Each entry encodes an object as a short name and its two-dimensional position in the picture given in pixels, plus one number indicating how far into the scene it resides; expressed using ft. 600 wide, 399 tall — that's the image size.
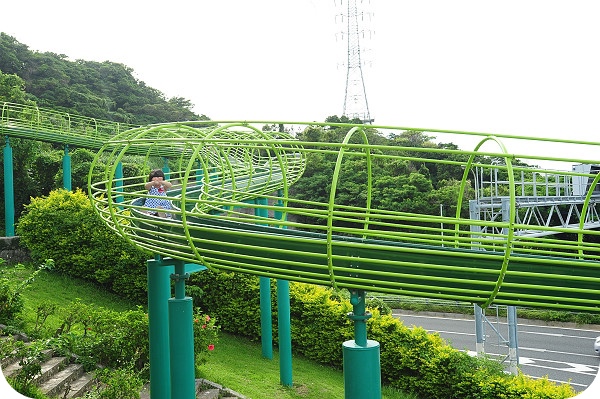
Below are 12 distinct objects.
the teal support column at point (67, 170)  44.45
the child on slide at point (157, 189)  18.57
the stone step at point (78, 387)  19.77
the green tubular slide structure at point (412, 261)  9.76
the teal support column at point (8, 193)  41.98
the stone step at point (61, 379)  19.43
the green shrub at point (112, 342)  22.18
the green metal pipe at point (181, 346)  14.37
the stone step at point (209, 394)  22.33
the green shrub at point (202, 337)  23.59
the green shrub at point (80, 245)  34.09
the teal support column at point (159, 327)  16.74
